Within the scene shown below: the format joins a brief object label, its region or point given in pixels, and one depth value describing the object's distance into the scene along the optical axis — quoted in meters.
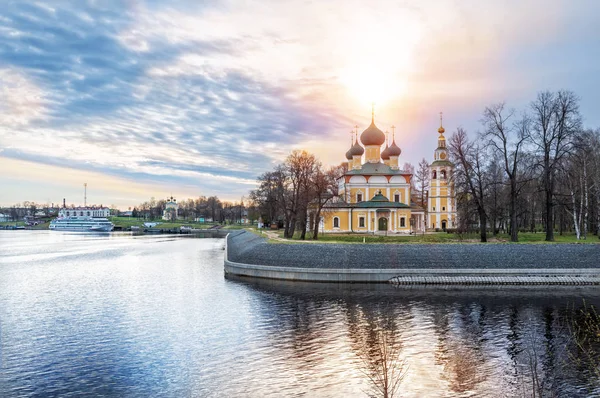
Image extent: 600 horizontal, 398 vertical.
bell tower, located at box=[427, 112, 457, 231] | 70.69
